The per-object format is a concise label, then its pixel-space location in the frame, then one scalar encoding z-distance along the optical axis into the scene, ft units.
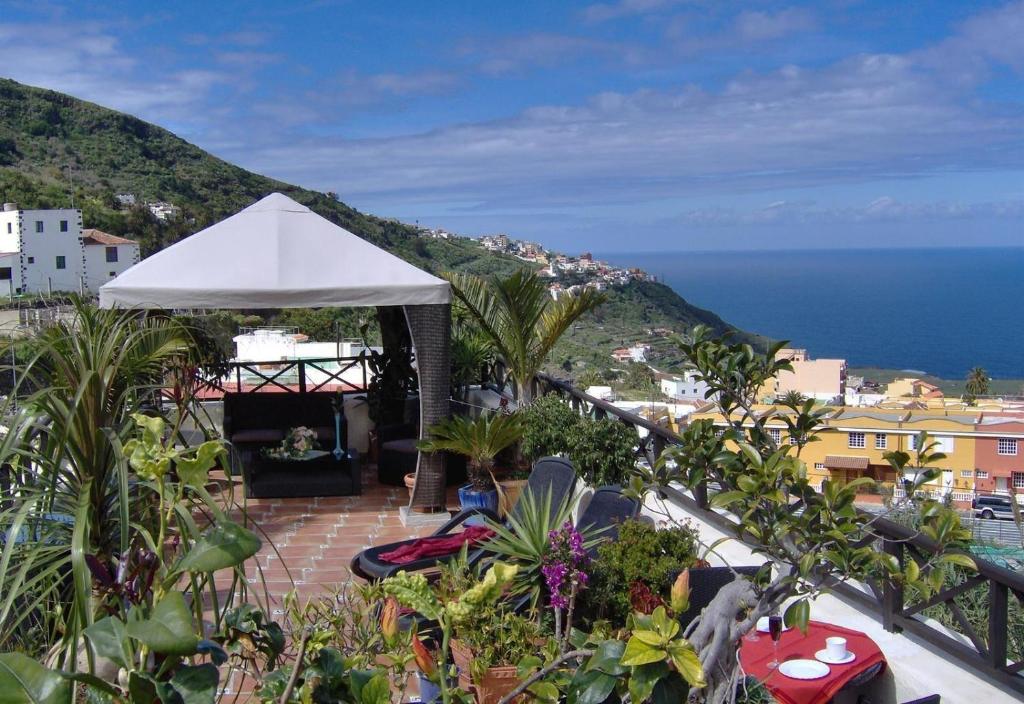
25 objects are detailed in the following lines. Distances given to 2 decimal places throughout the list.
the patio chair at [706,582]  10.64
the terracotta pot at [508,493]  19.73
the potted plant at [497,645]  7.78
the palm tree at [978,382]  159.94
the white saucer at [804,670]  10.41
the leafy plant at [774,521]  6.06
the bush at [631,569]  11.44
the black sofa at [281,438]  23.25
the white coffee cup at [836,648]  10.68
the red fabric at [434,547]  14.30
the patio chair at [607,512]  13.70
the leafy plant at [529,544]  11.10
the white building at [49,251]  184.75
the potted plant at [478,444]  20.74
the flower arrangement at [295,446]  23.43
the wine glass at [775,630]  10.14
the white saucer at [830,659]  10.60
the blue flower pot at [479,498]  20.90
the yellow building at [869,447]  82.17
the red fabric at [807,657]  10.23
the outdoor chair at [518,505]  13.91
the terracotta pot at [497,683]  7.43
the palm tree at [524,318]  23.93
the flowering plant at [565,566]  9.68
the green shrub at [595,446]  18.54
